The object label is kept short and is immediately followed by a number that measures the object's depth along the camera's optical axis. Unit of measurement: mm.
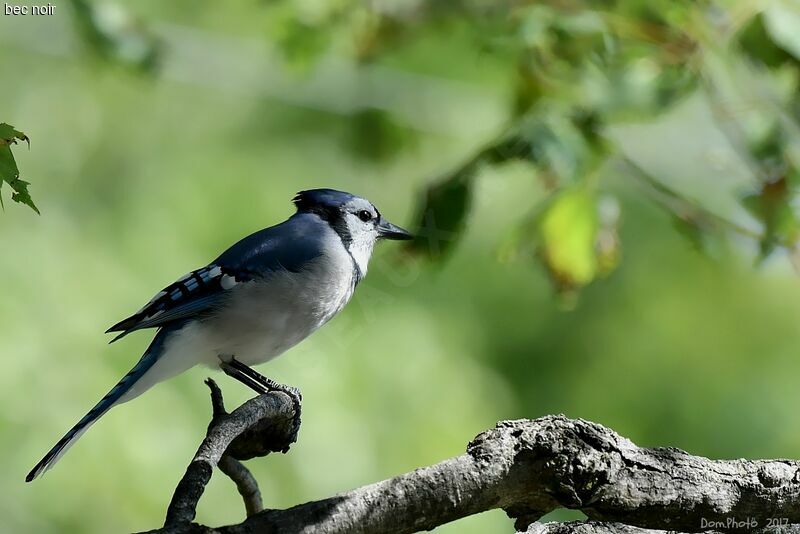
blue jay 6658
